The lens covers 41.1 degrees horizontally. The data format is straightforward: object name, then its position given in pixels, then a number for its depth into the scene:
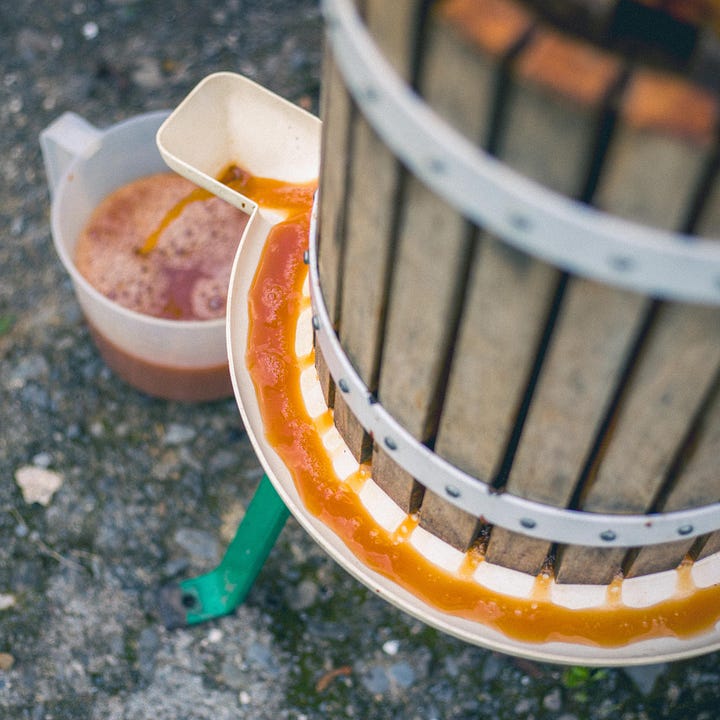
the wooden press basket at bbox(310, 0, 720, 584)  0.78
